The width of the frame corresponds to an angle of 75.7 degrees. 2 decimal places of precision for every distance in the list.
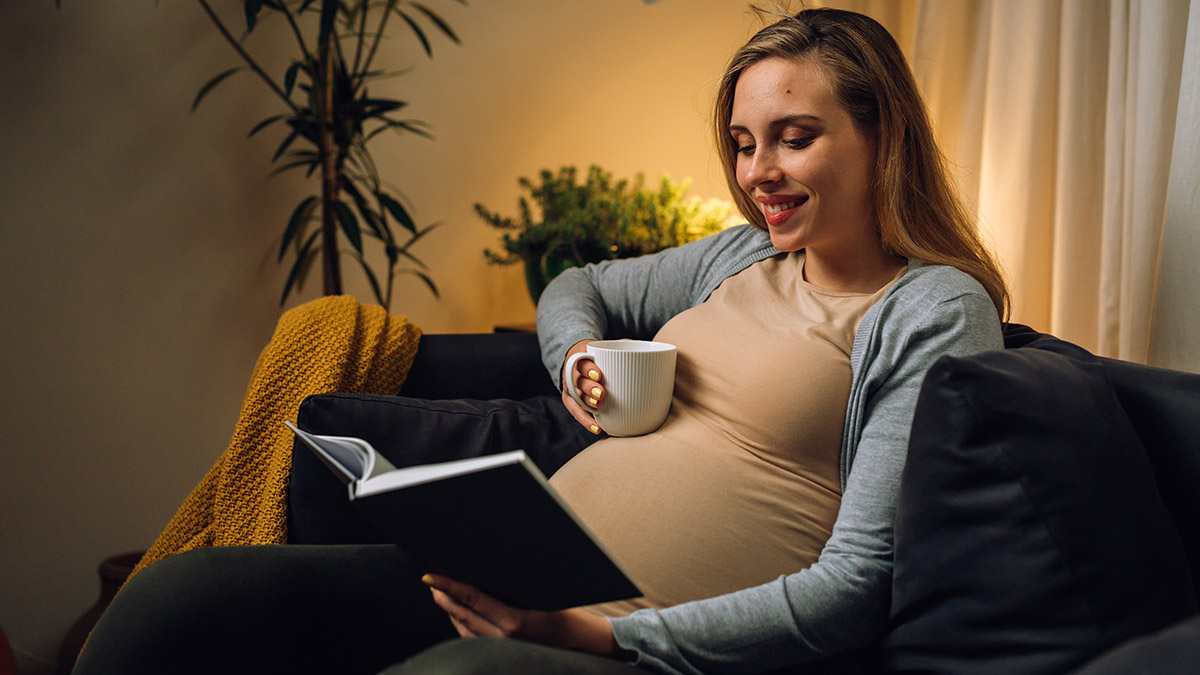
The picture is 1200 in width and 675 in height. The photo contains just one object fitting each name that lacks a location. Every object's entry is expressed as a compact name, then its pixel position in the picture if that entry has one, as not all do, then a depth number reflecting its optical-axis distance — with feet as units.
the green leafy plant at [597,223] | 5.62
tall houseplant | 5.99
